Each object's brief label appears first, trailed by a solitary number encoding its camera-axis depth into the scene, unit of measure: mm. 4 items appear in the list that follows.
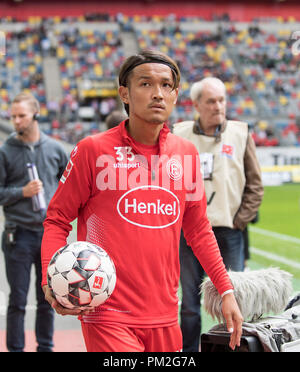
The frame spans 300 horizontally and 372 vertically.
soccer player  2574
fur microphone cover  3178
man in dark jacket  4758
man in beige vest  4574
